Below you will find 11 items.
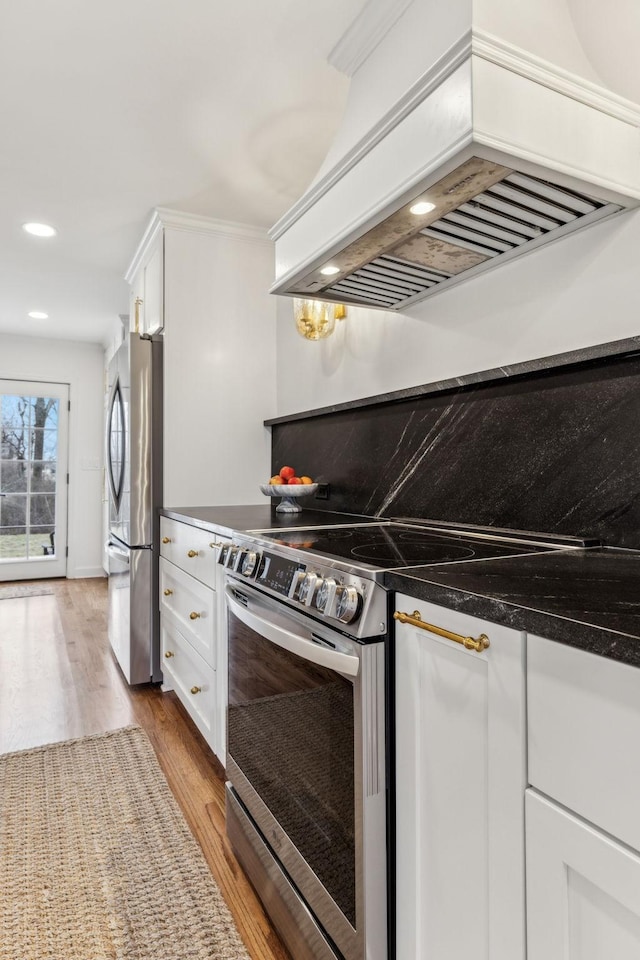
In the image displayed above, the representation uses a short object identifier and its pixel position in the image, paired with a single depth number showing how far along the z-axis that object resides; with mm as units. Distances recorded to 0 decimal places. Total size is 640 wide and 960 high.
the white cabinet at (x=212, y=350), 2945
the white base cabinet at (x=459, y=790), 763
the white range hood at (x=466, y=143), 1100
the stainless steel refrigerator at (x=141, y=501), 2846
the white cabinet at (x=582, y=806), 612
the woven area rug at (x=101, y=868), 1327
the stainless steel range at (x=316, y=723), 1020
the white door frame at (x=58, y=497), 5676
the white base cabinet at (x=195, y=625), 1952
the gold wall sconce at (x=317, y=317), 2529
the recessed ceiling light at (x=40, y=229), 3115
